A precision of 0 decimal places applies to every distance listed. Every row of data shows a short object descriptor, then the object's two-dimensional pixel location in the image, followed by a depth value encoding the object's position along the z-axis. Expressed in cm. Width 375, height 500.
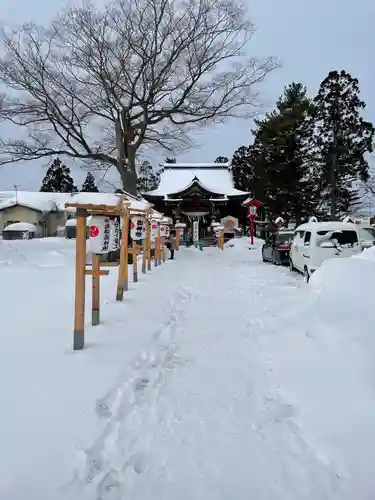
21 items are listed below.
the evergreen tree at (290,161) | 3019
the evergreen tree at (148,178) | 4959
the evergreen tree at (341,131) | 2866
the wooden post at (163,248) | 1765
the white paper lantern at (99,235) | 555
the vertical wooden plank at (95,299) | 583
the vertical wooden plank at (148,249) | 1330
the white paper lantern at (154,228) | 1493
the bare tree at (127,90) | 2014
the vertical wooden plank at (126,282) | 901
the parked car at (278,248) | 1616
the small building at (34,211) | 3997
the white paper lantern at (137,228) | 1073
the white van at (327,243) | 1118
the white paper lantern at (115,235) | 580
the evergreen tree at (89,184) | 6068
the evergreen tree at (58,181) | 5656
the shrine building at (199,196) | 2964
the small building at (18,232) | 3322
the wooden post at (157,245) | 1465
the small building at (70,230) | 3544
